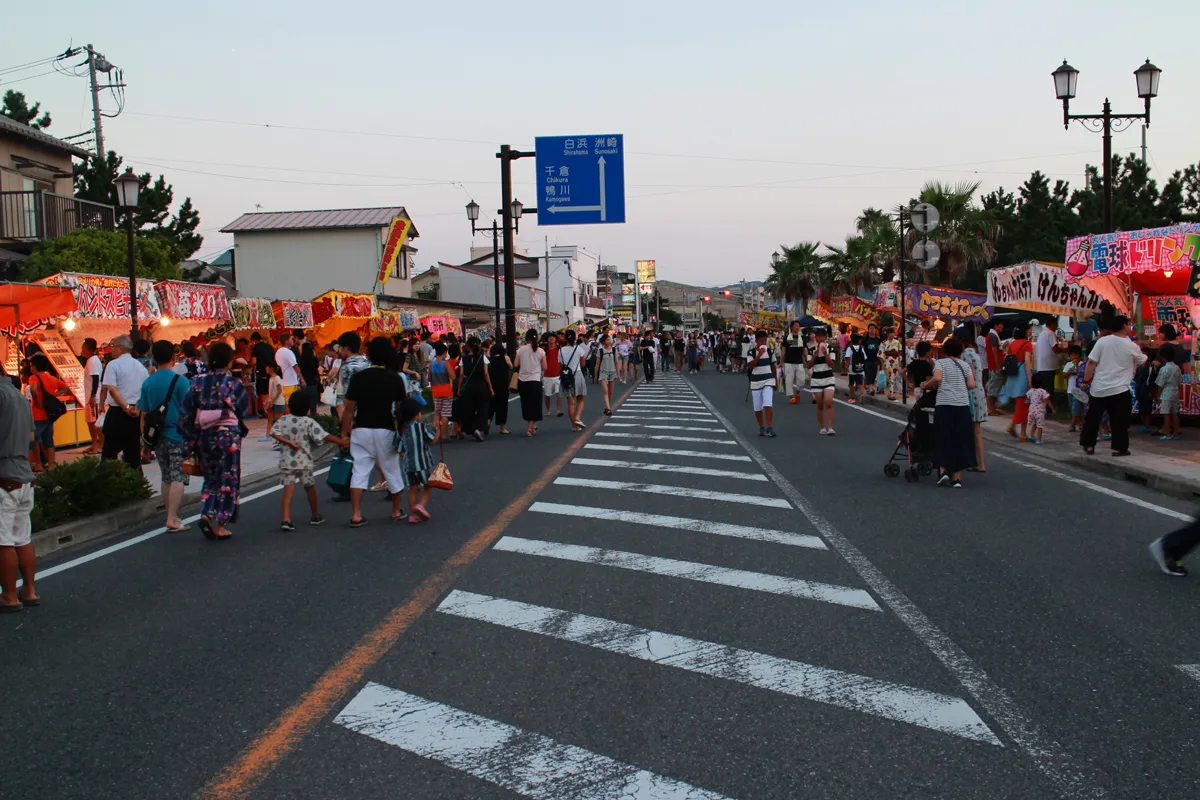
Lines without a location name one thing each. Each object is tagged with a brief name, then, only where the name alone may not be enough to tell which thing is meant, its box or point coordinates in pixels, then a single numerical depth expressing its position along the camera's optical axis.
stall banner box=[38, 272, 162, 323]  15.00
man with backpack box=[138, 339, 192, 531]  9.00
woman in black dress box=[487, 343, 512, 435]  17.91
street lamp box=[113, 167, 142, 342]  17.67
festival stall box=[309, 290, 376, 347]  24.38
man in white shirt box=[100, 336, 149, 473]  10.41
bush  9.06
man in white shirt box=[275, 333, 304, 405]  17.34
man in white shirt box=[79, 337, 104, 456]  14.44
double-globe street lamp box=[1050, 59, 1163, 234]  17.34
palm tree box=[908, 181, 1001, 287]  37.47
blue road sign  23.22
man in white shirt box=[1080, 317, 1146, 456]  11.87
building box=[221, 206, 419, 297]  51.91
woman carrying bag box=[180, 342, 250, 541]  8.62
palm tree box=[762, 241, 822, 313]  61.66
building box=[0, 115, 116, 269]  25.25
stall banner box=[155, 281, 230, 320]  18.28
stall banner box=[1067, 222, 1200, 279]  13.91
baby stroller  11.02
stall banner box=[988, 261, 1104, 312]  17.88
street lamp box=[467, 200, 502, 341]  30.59
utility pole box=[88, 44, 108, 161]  36.16
